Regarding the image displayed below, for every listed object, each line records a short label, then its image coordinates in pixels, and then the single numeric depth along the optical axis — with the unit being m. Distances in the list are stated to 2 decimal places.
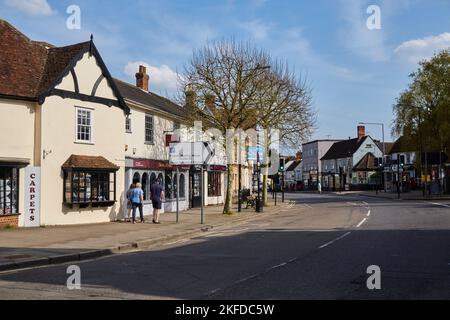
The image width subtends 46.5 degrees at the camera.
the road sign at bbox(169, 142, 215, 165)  22.19
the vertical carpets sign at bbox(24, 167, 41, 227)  20.16
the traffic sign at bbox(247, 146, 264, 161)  28.88
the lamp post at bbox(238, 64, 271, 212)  27.24
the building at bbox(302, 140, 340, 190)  98.44
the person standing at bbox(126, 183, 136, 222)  22.62
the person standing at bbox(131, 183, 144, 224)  22.28
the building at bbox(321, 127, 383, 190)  82.25
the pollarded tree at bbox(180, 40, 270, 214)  27.14
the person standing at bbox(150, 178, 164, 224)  22.05
